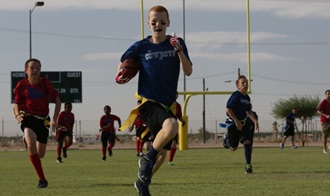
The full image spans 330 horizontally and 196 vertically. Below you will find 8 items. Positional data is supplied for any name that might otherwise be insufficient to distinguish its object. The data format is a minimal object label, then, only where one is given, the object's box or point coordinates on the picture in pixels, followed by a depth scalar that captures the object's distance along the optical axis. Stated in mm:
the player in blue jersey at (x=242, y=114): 15969
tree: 86200
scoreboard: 44875
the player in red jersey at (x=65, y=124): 25875
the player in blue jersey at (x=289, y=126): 37881
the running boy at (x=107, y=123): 26966
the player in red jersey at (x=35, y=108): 12305
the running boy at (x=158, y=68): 8945
